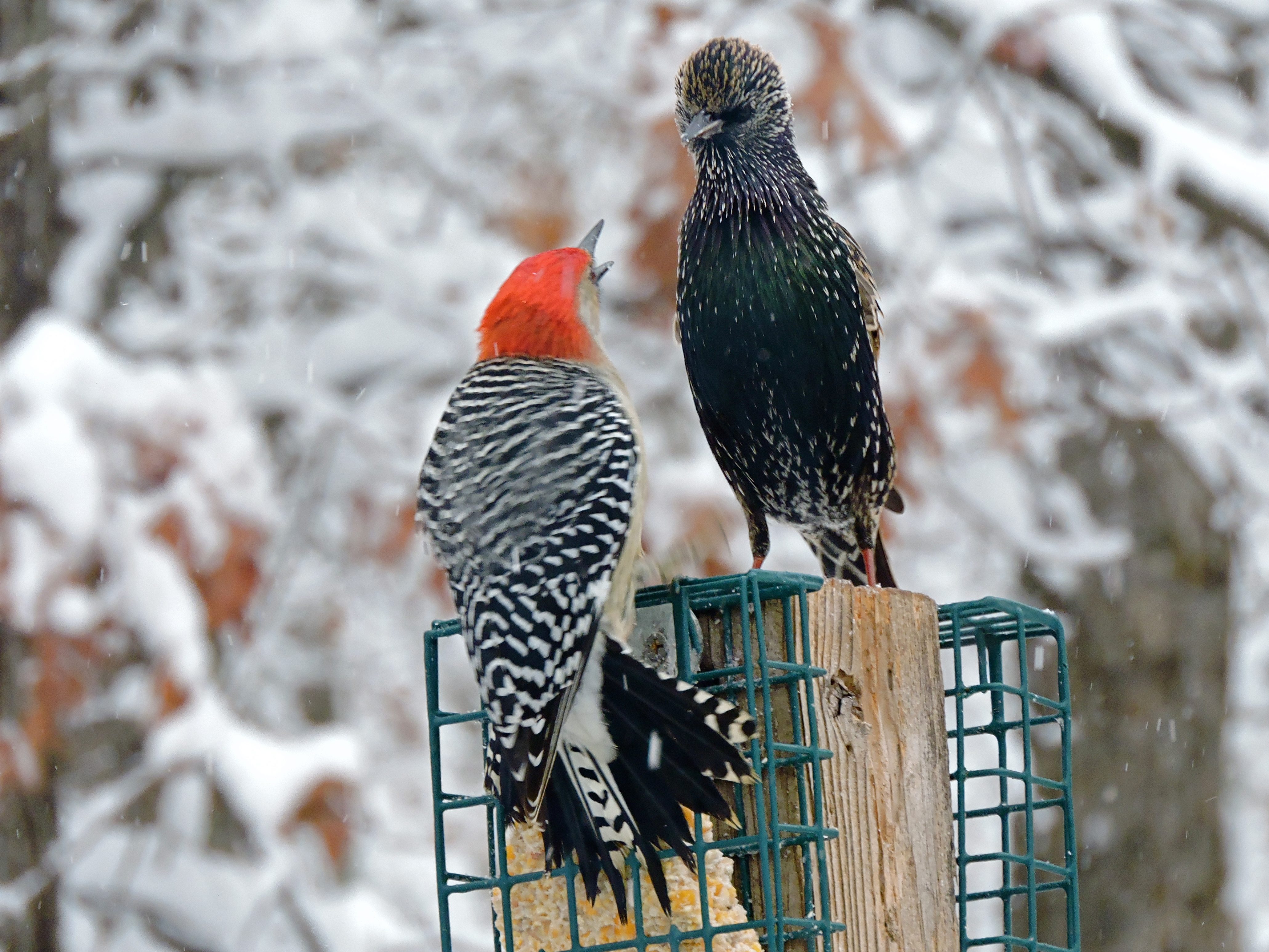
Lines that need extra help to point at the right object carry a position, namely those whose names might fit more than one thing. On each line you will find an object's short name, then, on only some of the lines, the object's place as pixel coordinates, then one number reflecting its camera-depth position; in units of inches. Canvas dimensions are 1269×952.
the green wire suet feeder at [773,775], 187.9
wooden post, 186.5
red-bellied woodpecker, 192.1
